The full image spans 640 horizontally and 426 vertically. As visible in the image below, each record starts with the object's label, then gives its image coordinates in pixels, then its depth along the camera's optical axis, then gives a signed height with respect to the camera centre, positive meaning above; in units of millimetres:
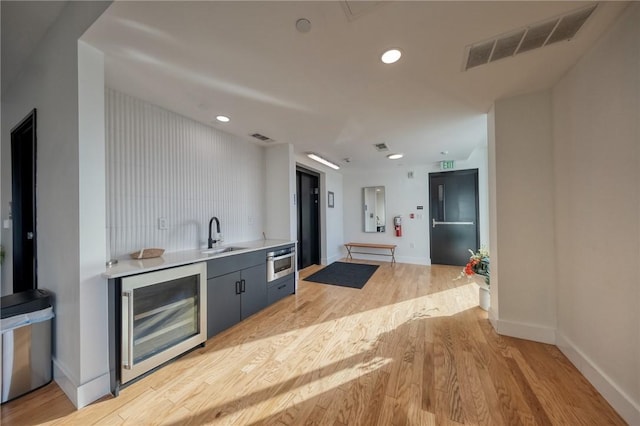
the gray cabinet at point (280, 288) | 2979 -1017
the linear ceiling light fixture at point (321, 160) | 4350 +1112
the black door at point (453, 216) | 4984 -80
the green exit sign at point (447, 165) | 5004 +1058
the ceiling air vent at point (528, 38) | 1340 +1117
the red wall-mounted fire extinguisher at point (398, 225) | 5668 -294
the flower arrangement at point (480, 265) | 2842 -675
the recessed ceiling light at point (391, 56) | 1580 +1119
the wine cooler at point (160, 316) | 1573 -799
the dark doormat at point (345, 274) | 4075 -1200
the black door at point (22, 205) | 2242 +145
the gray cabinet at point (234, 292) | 2221 -821
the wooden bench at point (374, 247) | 5547 -816
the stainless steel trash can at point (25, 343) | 1469 -836
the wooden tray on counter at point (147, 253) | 2102 -338
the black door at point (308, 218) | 4977 -78
